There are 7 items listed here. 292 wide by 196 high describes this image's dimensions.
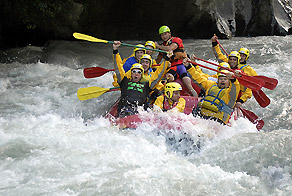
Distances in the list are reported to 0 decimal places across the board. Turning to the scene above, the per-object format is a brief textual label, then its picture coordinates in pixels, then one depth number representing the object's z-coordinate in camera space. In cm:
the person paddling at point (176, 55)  1367
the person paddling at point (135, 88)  1172
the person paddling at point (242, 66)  1252
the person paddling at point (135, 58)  1366
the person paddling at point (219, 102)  1076
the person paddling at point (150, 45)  1415
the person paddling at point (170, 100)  1116
